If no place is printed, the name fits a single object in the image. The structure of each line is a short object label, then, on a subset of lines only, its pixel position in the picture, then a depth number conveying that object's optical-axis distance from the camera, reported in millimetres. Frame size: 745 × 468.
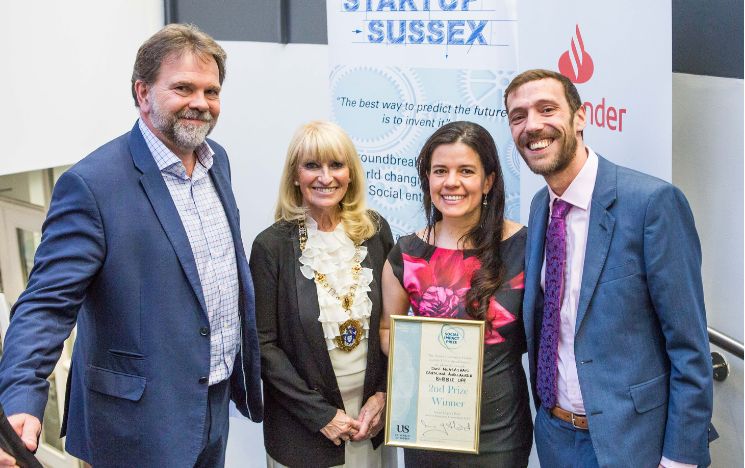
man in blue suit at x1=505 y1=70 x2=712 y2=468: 2432
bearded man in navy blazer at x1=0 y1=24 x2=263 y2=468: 2521
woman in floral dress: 2818
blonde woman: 3033
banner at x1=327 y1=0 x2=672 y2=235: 3029
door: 5203
